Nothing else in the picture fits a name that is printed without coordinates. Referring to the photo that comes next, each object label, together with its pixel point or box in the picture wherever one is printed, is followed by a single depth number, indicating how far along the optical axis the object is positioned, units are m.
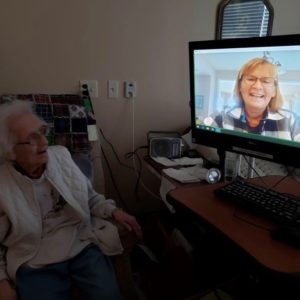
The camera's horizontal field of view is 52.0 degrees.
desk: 0.72
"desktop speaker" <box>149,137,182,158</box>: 1.82
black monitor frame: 1.08
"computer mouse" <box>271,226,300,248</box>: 0.77
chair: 1.50
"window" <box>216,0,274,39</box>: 1.99
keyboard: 0.88
